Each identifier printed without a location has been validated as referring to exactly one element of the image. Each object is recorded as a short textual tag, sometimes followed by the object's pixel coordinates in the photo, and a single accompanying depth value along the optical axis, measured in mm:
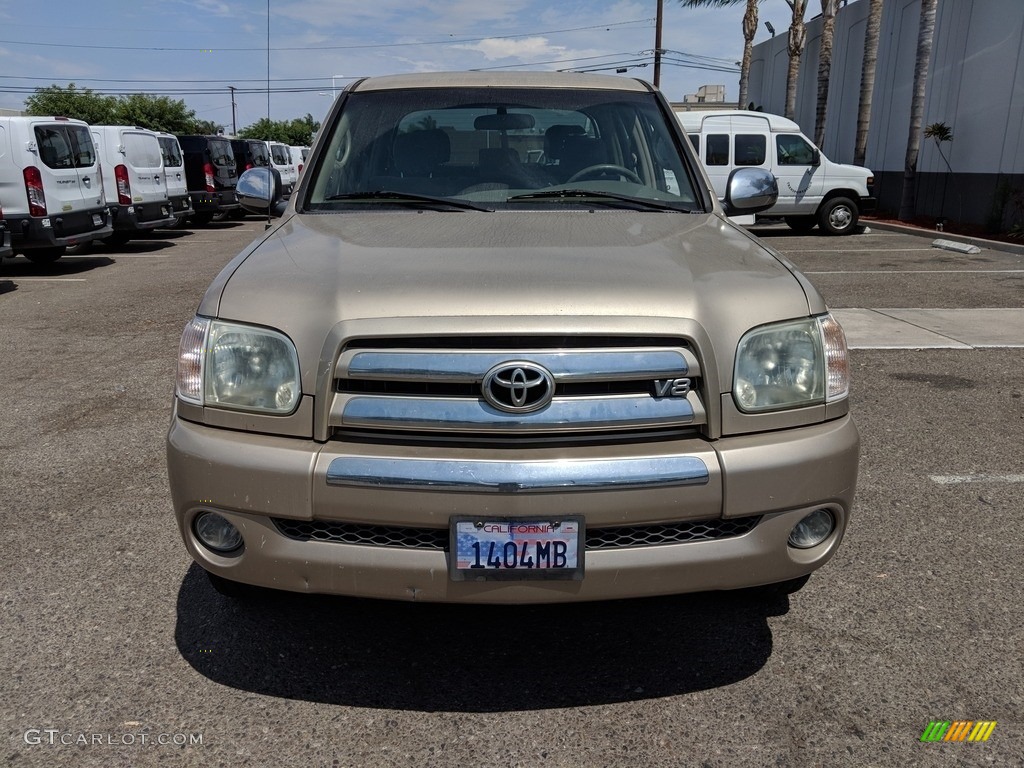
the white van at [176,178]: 16750
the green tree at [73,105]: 46753
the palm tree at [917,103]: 17688
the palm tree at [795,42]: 25906
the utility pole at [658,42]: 36875
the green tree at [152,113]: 49438
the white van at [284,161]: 27859
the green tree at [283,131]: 70538
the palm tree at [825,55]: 23344
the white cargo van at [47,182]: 11148
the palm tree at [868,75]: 20219
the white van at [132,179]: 14656
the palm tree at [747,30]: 31250
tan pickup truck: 2248
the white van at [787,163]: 16234
